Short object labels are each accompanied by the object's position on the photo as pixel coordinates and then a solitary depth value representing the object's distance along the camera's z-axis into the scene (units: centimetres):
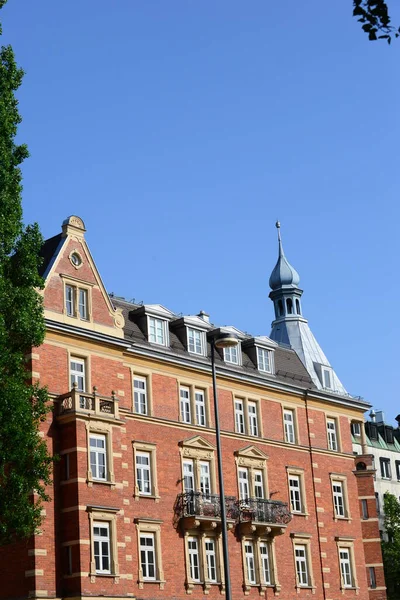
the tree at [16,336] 3109
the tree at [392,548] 6712
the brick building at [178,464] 3756
